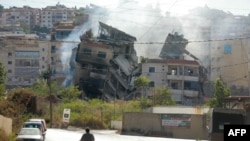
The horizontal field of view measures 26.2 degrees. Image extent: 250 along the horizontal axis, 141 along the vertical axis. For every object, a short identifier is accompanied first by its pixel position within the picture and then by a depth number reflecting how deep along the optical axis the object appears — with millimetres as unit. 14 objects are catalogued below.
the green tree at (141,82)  84212
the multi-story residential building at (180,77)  89500
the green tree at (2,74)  68462
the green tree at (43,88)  78375
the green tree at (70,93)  76519
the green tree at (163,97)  73375
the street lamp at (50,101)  57575
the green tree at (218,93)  70062
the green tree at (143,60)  94712
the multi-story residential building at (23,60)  116188
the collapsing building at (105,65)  88625
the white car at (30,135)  29938
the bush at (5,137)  27969
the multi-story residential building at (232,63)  99188
